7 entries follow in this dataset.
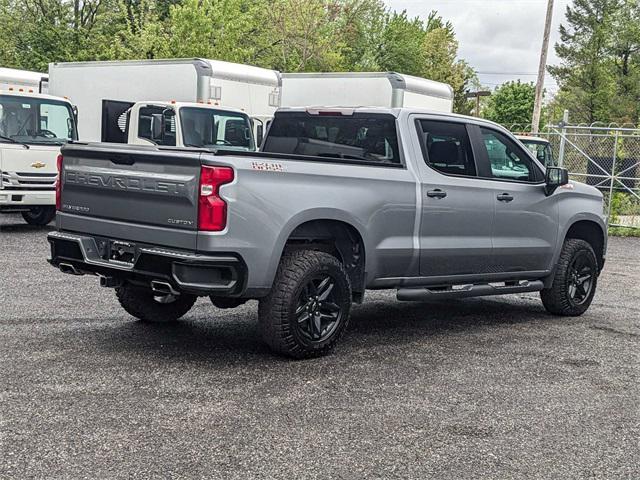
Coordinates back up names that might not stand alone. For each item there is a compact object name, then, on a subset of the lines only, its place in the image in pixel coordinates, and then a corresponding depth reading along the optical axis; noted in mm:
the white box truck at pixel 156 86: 16297
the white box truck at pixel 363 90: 17469
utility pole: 27797
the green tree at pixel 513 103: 59156
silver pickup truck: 6062
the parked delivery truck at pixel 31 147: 14539
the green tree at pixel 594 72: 53219
